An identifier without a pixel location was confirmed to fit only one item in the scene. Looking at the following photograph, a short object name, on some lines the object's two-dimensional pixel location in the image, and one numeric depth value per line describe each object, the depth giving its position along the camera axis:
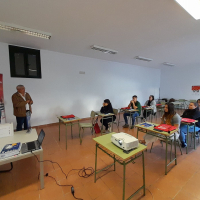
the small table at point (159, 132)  1.95
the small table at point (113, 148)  1.30
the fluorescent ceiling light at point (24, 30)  2.50
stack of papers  1.41
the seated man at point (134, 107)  4.31
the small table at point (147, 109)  4.59
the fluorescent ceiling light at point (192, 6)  1.72
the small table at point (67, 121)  2.80
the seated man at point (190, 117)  2.72
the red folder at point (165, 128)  1.98
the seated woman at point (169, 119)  2.31
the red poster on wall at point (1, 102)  3.51
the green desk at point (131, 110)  3.99
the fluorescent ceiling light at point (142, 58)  5.08
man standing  2.84
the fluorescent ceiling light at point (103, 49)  3.78
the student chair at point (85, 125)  3.28
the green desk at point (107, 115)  3.44
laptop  1.56
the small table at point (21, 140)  1.41
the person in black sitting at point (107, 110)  3.83
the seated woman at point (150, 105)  4.86
